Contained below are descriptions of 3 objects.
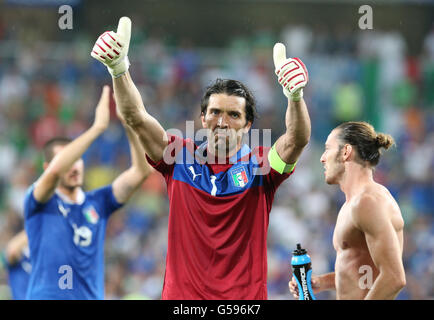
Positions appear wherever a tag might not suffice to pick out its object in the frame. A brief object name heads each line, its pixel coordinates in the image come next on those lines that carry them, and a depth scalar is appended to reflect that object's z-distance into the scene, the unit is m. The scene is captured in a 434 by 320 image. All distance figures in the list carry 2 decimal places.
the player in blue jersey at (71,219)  11.09
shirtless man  7.76
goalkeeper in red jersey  7.91
